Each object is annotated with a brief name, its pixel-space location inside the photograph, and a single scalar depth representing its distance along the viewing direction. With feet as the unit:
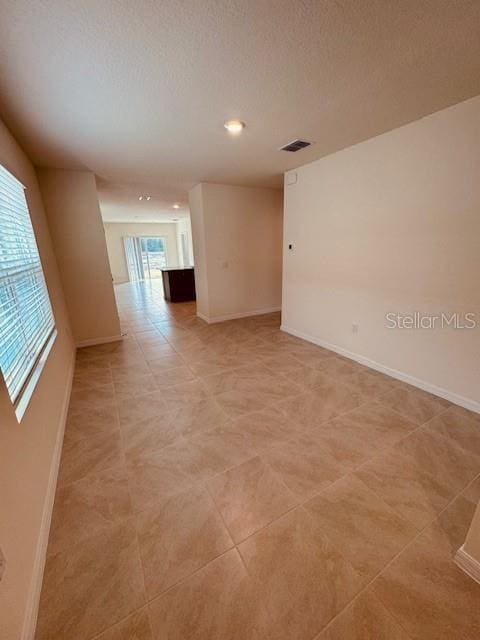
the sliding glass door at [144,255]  33.47
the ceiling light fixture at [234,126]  7.00
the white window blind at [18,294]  4.73
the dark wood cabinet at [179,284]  20.89
